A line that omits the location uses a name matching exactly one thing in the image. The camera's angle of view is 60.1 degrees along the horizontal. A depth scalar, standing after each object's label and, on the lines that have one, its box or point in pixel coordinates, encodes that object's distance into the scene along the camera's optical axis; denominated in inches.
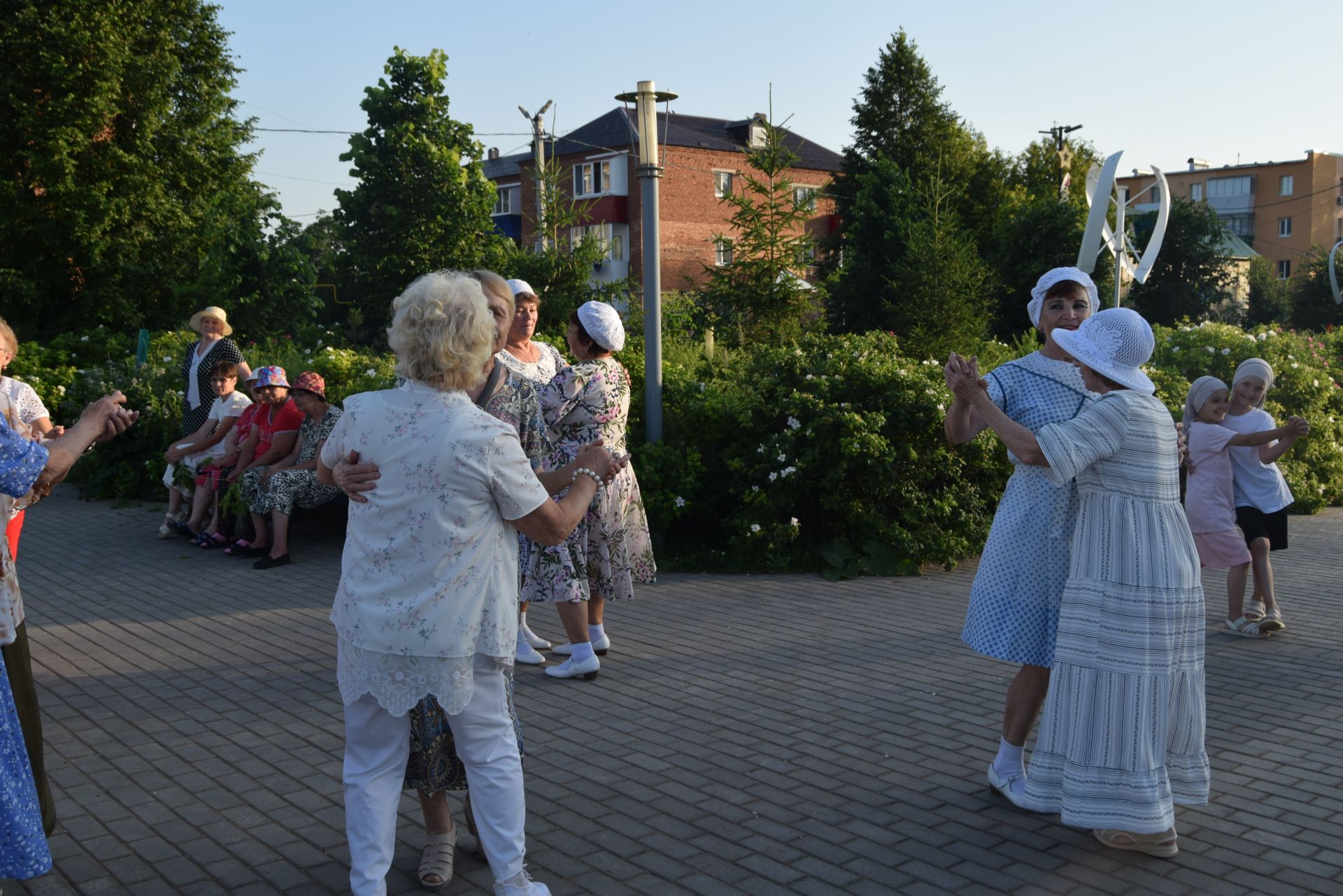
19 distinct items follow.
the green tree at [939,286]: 911.0
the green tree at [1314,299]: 2112.5
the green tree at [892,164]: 1390.3
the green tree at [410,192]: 1253.1
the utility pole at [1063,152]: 1772.9
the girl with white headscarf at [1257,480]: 290.7
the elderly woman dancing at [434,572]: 124.7
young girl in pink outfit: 284.4
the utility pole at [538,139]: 1250.5
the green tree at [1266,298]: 2396.7
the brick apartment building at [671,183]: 2198.6
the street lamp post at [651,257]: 366.0
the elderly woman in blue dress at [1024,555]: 162.2
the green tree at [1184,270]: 1606.8
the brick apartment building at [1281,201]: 3791.8
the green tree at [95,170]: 852.6
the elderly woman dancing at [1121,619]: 147.9
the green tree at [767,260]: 740.0
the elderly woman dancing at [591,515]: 223.5
